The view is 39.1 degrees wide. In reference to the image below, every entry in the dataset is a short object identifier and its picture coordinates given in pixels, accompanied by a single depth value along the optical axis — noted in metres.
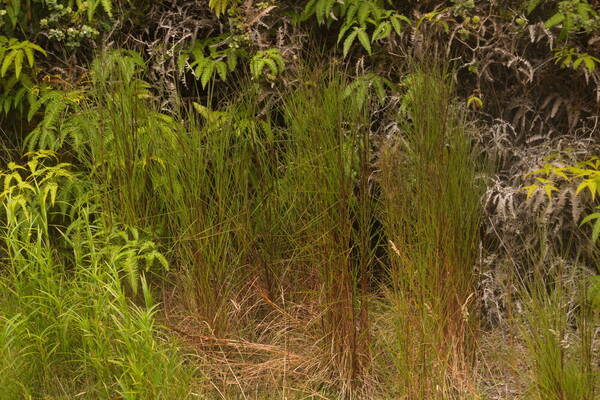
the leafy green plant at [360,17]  4.05
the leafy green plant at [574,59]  3.76
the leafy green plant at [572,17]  3.75
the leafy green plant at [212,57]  4.19
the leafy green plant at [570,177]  3.30
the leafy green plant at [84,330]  3.00
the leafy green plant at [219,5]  4.20
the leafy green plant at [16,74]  4.14
